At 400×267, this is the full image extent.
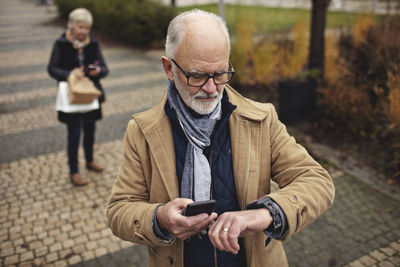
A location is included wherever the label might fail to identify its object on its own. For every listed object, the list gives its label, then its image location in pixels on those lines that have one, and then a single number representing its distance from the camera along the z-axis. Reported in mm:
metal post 6710
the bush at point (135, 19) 13719
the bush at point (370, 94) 4923
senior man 1418
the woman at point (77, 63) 4148
